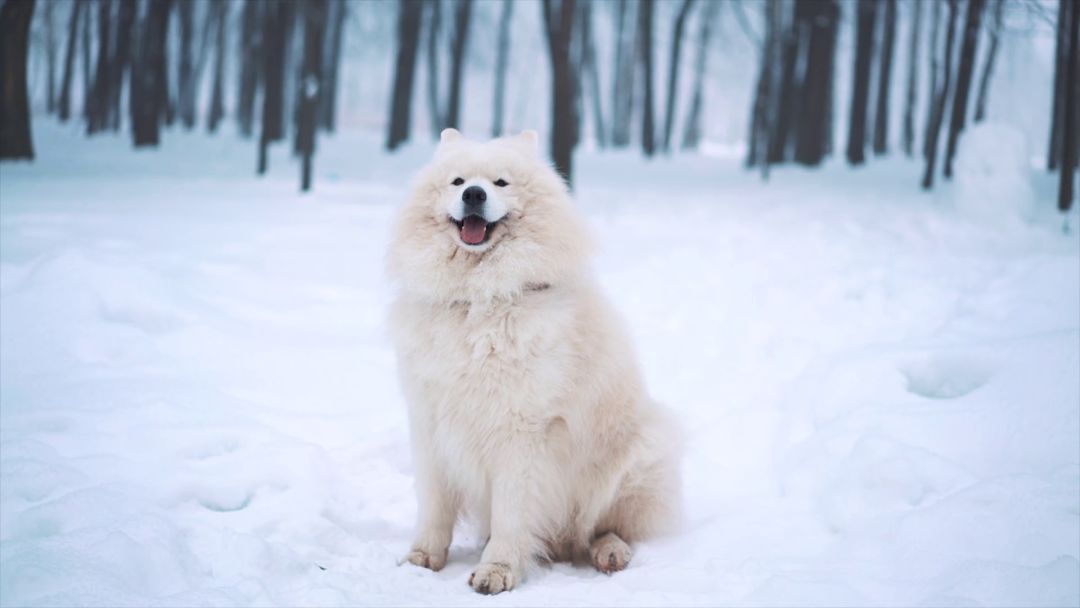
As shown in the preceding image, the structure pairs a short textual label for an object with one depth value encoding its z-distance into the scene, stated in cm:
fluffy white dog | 313
